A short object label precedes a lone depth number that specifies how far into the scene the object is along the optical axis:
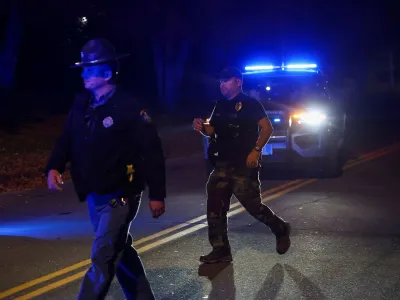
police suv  11.40
